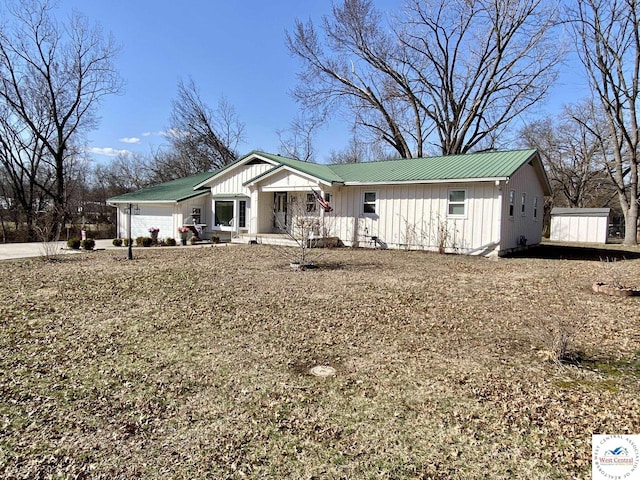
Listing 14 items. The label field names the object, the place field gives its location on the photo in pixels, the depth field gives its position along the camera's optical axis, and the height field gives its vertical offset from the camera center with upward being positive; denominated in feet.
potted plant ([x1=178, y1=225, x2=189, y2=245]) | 60.54 -2.33
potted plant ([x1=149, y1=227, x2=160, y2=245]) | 62.66 -2.36
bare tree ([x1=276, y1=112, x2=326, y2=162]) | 118.21 +21.57
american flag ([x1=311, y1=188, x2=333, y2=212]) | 51.62 +2.69
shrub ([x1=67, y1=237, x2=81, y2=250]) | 49.21 -3.42
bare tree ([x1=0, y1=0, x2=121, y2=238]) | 85.30 +23.13
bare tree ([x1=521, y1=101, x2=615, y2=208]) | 104.99 +18.81
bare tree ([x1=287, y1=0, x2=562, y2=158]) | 81.15 +32.64
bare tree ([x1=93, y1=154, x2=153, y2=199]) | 121.29 +13.64
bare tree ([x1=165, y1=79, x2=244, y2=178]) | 113.60 +21.44
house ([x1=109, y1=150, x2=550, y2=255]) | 44.21 +2.93
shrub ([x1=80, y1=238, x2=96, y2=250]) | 49.63 -3.44
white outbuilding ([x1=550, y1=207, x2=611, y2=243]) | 74.33 +0.36
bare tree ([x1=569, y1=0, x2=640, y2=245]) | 65.17 +24.99
